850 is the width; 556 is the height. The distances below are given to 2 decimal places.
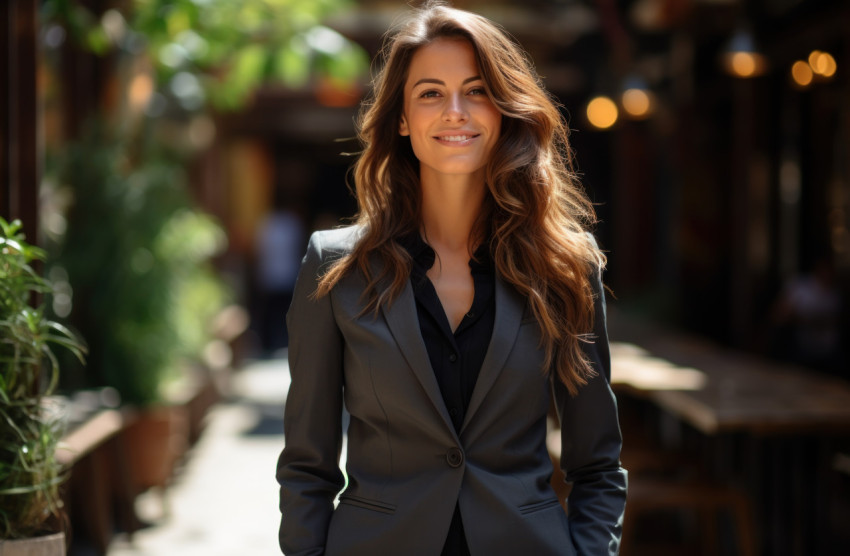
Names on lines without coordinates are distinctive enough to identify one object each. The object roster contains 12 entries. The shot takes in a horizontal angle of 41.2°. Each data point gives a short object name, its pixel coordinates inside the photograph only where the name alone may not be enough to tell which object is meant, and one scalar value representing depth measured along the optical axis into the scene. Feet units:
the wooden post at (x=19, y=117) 13.19
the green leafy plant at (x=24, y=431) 9.49
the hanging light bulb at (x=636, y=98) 32.24
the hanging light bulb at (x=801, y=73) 28.33
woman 7.15
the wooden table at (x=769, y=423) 15.33
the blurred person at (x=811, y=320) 26.27
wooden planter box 9.22
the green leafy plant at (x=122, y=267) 21.65
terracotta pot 21.30
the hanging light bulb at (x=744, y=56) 24.03
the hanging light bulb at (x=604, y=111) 34.88
